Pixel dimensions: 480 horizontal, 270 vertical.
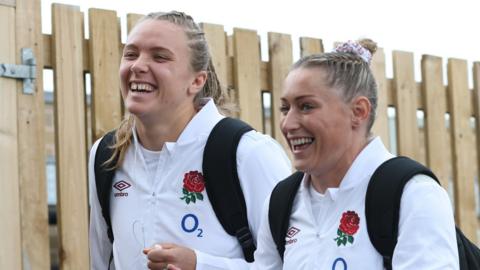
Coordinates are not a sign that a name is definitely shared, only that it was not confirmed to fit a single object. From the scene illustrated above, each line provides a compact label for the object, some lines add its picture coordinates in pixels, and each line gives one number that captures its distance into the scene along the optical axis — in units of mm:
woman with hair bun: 5527
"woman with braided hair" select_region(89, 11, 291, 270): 6414
